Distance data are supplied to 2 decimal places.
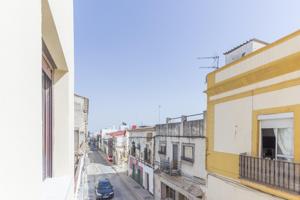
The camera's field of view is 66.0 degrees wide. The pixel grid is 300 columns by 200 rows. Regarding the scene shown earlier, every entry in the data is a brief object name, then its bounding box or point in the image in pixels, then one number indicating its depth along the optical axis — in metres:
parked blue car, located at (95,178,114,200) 17.85
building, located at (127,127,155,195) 19.50
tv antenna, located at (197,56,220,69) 10.96
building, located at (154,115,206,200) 11.81
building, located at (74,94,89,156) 11.35
